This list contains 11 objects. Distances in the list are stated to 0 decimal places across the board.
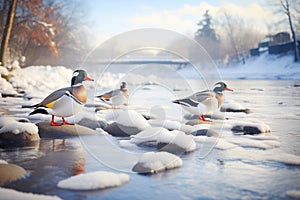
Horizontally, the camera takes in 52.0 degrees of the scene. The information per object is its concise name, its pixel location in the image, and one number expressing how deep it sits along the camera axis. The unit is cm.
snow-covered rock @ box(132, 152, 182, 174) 342
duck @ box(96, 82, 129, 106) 934
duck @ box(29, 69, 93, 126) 539
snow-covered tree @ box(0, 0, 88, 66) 1956
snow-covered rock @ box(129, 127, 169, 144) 483
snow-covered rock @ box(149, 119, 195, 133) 582
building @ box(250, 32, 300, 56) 4309
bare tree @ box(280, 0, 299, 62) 3647
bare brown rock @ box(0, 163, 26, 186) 301
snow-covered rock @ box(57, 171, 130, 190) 289
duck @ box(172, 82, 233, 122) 643
